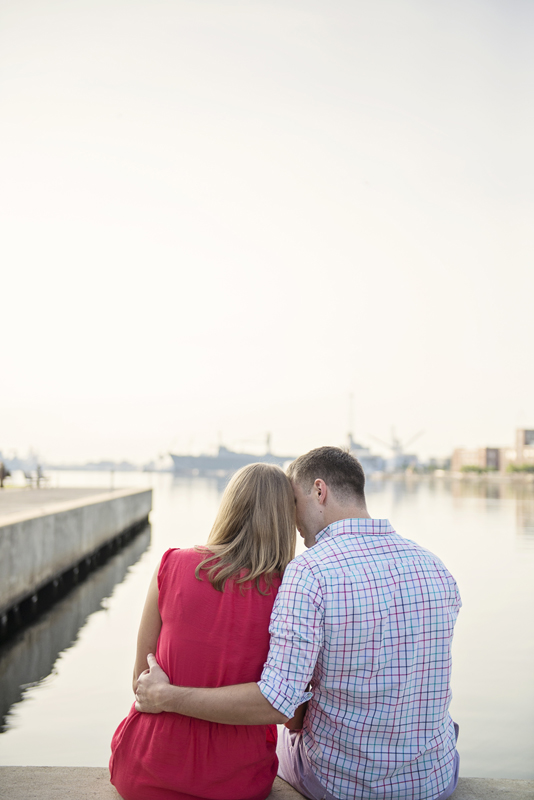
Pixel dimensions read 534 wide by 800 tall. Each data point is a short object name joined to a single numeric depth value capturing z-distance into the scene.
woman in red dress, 2.04
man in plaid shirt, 1.92
